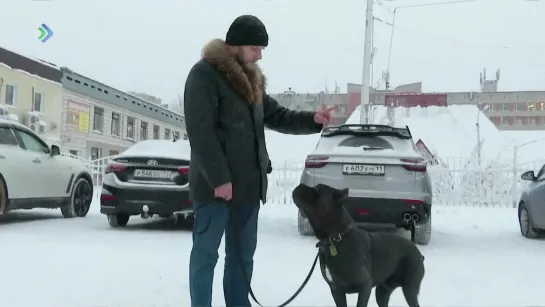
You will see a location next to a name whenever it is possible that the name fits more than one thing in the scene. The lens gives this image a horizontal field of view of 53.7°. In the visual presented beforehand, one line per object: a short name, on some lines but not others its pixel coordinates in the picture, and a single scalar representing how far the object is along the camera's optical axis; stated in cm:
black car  697
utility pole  1588
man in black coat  282
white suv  727
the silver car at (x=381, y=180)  600
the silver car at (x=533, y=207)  705
